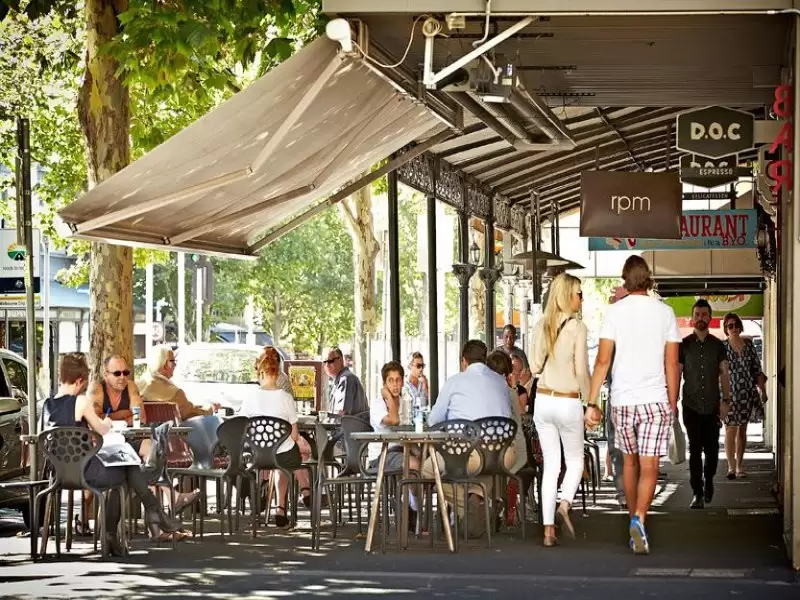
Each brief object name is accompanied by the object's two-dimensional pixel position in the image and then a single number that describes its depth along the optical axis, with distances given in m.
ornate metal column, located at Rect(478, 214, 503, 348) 25.34
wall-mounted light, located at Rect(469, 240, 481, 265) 26.27
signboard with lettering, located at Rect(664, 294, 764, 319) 36.84
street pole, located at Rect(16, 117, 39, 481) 13.75
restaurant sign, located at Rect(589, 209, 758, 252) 25.41
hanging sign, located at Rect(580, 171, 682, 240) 18.78
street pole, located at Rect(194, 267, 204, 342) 38.91
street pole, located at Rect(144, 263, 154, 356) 46.72
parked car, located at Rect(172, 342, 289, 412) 32.62
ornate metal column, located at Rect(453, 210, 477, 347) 23.00
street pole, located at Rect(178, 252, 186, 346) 48.65
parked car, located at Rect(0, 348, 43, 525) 14.95
